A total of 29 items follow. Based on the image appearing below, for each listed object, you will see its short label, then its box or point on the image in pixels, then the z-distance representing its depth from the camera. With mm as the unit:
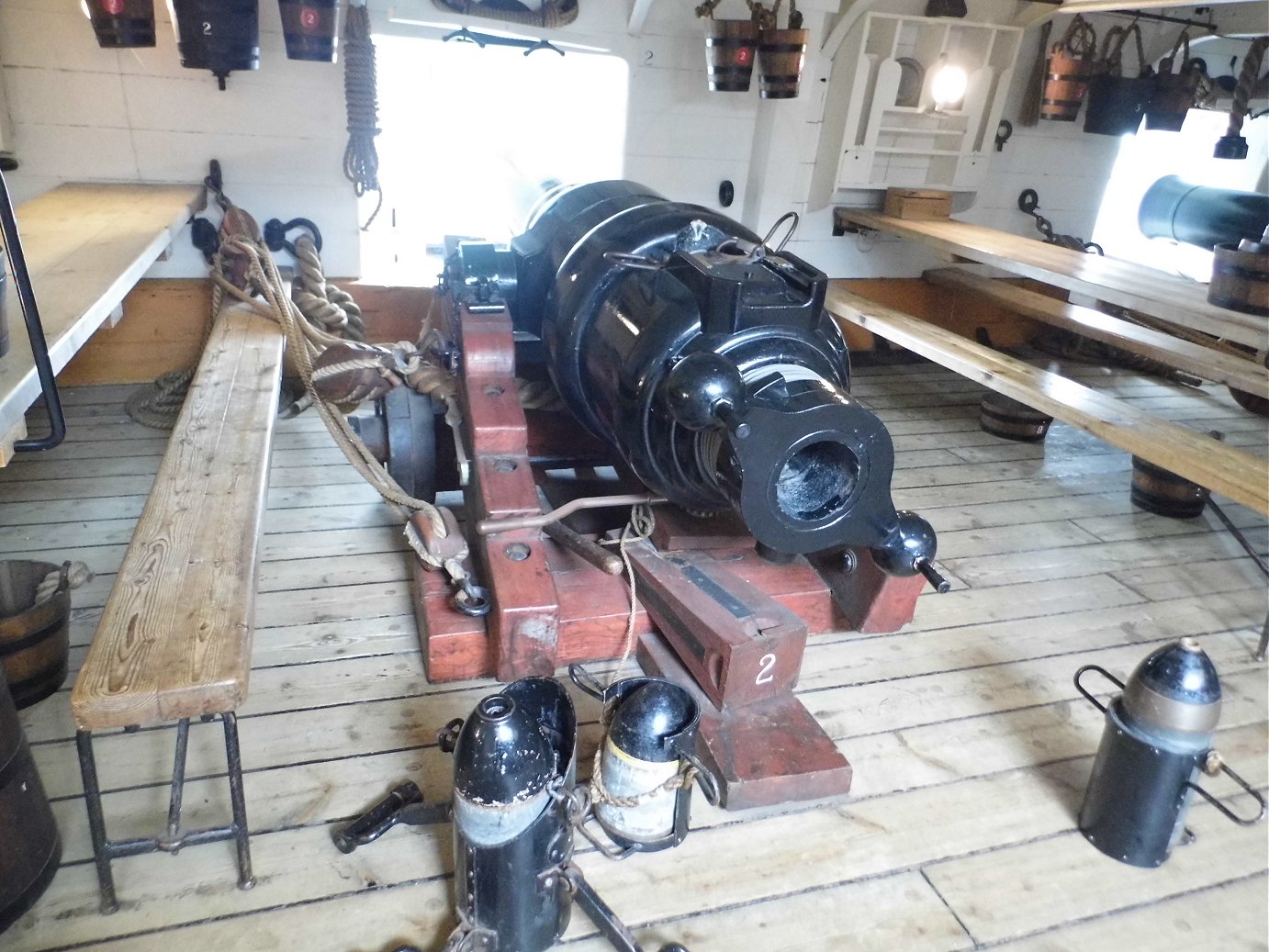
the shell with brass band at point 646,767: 1285
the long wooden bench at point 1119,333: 2527
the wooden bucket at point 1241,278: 2439
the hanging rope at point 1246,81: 3735
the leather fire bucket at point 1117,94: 3949
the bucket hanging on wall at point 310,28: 2696
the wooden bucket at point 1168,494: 2754
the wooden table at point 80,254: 1501
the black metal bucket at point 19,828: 1204
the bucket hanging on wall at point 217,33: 2600
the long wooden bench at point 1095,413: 1812
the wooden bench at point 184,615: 1119
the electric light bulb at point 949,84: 3658
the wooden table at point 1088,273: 2463
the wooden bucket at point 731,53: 3092
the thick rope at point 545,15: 3215
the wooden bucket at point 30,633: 1565
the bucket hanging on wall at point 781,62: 3141
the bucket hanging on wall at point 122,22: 2568
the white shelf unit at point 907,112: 3592
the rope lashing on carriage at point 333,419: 1788
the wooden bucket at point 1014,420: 3310
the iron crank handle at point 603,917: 1245
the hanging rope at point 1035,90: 3990
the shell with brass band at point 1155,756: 1368
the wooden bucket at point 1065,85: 3693
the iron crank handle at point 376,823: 1396
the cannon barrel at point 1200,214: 3848
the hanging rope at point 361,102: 3021
